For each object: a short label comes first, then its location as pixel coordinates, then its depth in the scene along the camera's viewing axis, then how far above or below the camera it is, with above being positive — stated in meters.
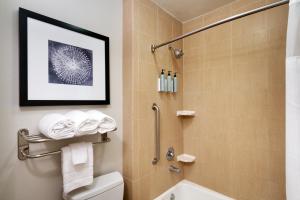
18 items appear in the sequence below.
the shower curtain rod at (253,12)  0.91 +0.54
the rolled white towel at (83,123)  0.95 -0.15
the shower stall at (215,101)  1.37 -0.03
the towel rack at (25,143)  0.89 -0.27
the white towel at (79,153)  0.99 -0.35
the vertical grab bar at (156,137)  1.54 -0.38
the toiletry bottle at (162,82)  1.59 +0.17
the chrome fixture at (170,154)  1.71 -0.61
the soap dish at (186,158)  1.82 -0.71
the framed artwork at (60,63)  0.94 +0.24
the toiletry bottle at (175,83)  1.74 +0.17
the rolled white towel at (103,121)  1.05 -0.16
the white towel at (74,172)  0.95 -0.47
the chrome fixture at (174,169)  1.71 -0.77
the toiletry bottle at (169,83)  1.67 +0.17
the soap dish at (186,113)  1.82 -0.17
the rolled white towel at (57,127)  0.86 -0.16
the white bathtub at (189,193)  1.65 -1.04
